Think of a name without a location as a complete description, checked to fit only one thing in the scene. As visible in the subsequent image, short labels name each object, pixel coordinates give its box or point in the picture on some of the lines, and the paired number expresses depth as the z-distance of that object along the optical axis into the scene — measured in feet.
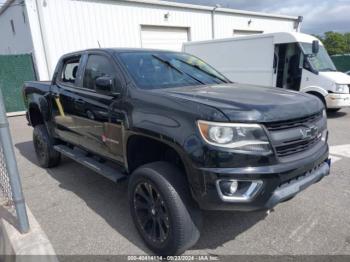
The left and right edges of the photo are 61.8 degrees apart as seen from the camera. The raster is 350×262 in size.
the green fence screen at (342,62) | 56.08
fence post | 8.02
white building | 36.96
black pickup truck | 7.39
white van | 27.91
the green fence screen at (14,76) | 37.86
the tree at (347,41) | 229.00
